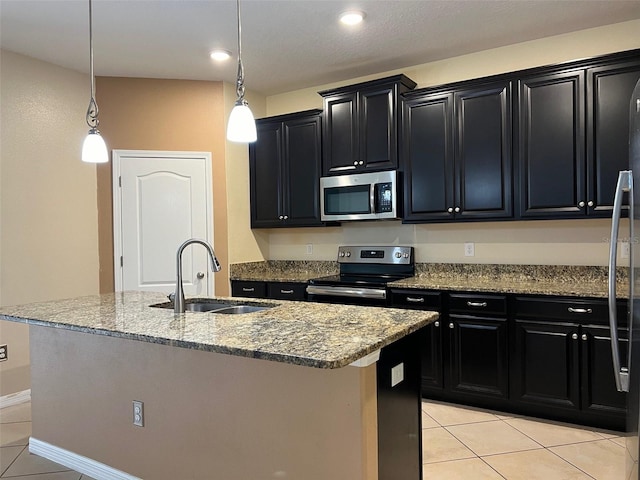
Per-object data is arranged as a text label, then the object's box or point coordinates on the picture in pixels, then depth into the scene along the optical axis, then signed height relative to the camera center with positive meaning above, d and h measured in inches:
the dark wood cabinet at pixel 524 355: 112.9 -31.9
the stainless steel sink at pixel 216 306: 102.1 -15.4
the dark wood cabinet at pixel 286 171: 167.2 +23.8
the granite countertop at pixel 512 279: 120.9 -14.1
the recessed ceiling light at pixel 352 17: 118.1 +55.4
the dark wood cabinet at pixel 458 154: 132.2 +23.2
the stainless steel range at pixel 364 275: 143.0 -13.9
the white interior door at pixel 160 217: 165.0 +7.4
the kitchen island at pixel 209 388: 67.2 -26.0
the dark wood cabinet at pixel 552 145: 122.0 +22.9
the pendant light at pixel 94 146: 97.7 +19.3
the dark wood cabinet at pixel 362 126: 148.6 +35.7
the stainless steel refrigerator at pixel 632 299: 63.7 -10.0
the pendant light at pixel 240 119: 83.4 +20.8
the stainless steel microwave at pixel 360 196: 149.0 +12.6
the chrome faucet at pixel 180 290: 91.7 -10.2
